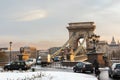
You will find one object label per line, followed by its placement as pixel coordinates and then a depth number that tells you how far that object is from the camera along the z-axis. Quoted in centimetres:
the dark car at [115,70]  1773
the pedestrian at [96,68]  2055
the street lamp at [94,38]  3092
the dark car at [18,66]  2721
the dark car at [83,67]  2421
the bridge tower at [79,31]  7856
